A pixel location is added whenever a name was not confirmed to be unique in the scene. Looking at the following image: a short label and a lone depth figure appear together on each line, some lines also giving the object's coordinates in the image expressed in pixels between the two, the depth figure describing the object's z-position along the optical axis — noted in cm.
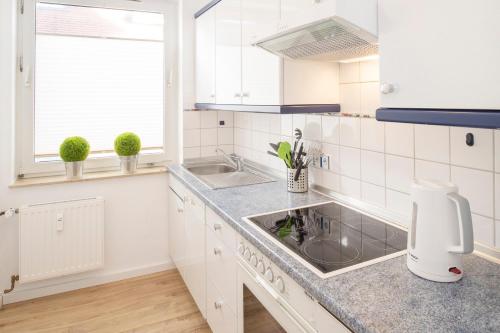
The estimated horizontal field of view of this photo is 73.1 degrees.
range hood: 102
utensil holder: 191
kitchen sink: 229
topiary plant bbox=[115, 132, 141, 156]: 262
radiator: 232
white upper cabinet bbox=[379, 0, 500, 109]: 75
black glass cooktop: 116
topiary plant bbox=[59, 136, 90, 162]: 243
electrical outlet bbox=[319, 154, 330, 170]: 185
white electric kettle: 92
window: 244
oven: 109
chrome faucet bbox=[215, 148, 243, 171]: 268
